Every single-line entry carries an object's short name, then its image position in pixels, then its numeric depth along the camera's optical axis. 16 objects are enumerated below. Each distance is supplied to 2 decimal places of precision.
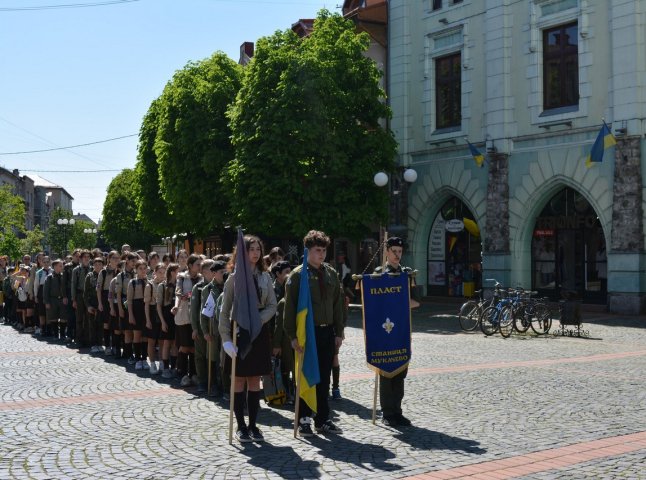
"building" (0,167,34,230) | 106.46
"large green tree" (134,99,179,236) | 40.53
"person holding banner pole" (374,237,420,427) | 8.48
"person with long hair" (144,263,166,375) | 13.12
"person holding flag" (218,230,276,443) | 7.79
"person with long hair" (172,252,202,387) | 11.80
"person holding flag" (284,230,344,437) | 8.09
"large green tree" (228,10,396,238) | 27.39
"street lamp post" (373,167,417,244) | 31.56
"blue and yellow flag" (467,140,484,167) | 28.16
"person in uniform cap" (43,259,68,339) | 18.55
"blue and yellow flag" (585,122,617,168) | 23.78
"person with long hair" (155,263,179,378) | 12.55
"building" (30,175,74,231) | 136.25
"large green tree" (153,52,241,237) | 32.72
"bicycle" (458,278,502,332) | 20.30
